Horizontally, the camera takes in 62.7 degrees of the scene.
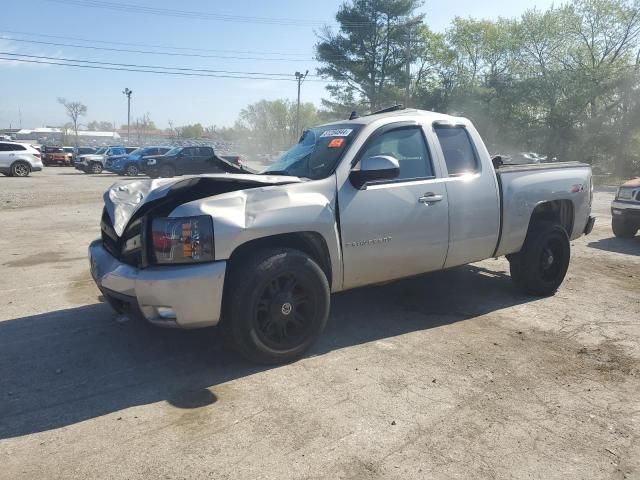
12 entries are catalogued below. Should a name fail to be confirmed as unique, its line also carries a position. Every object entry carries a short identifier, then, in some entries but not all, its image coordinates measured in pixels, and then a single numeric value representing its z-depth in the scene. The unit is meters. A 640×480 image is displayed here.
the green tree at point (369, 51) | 43.75
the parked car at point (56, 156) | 41.22
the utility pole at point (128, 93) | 85.19
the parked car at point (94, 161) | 33.62
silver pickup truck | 3.55
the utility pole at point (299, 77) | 52.28
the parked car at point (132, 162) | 30.52
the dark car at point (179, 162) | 25.77
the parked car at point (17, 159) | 26.22
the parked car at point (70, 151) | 41.77
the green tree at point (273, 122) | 80.88
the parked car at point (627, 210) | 9.21
